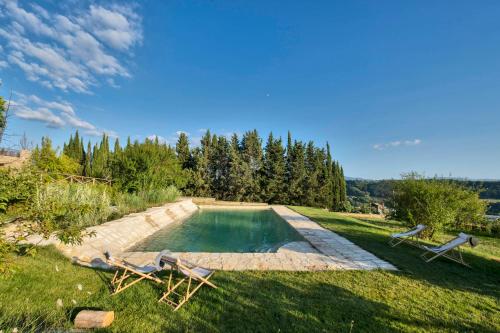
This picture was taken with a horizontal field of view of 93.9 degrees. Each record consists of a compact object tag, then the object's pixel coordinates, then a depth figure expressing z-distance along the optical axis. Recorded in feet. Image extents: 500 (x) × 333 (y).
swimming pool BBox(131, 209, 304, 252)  26.96
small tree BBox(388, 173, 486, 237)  27.58
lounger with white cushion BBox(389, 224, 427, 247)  23.58
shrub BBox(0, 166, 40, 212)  9.15
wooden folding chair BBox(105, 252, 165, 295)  11.84
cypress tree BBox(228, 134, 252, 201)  82.58
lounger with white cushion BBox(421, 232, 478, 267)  18.24
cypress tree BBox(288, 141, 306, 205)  82.84
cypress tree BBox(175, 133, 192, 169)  87.25
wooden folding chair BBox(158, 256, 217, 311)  10.83
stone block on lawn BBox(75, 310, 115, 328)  8.54
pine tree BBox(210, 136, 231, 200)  87.20
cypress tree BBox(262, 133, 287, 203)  83.51
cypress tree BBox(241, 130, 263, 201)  83.82
